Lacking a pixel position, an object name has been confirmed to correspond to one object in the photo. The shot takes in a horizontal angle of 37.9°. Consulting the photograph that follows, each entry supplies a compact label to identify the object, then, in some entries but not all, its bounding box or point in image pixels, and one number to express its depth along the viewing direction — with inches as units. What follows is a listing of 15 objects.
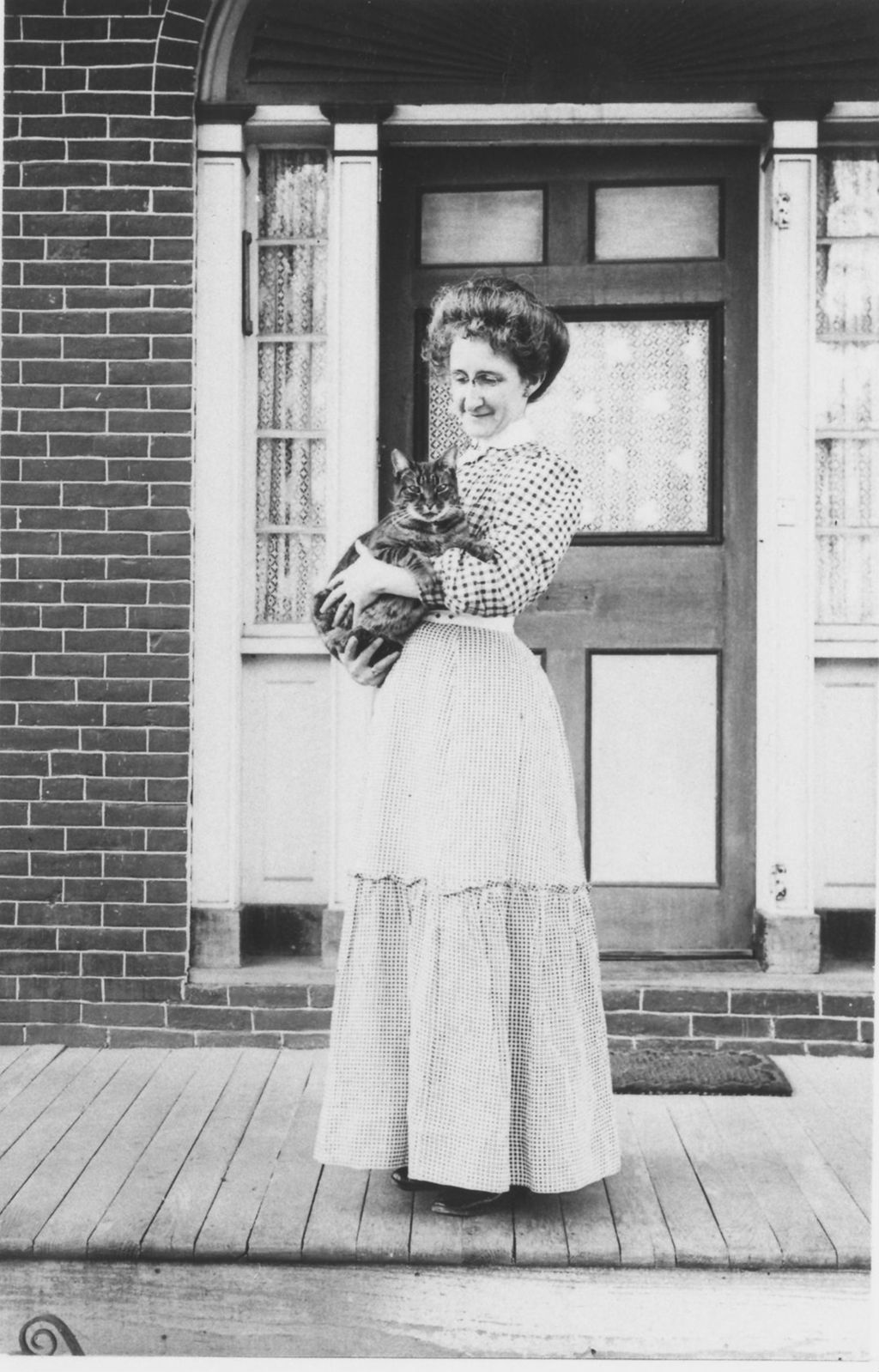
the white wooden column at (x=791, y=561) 161.6
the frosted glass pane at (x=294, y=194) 167.8
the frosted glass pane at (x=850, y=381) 164.4
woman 108.2
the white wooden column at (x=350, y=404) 162.9
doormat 145.5
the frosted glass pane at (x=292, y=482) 170.4
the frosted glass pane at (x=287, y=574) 171.0
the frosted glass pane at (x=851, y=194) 164.7
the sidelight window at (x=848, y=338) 164.6
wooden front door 169.6
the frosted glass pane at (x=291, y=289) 168.7
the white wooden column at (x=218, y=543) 162.9
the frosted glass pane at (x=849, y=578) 166.7
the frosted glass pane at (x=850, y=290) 164.6
